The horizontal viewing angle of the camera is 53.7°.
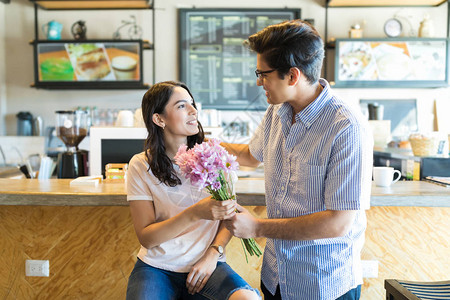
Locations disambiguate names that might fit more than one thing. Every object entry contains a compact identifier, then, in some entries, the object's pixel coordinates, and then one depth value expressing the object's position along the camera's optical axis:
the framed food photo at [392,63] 4.73
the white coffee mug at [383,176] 1.93
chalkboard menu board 4.99
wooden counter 1.94
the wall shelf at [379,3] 4.81
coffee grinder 2.59
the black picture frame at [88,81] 4.79
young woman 1.45
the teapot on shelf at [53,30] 4.88
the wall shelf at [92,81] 4.81
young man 1.29
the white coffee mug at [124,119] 3.06
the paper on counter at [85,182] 1.99
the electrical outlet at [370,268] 1.96
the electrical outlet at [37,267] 2.00
